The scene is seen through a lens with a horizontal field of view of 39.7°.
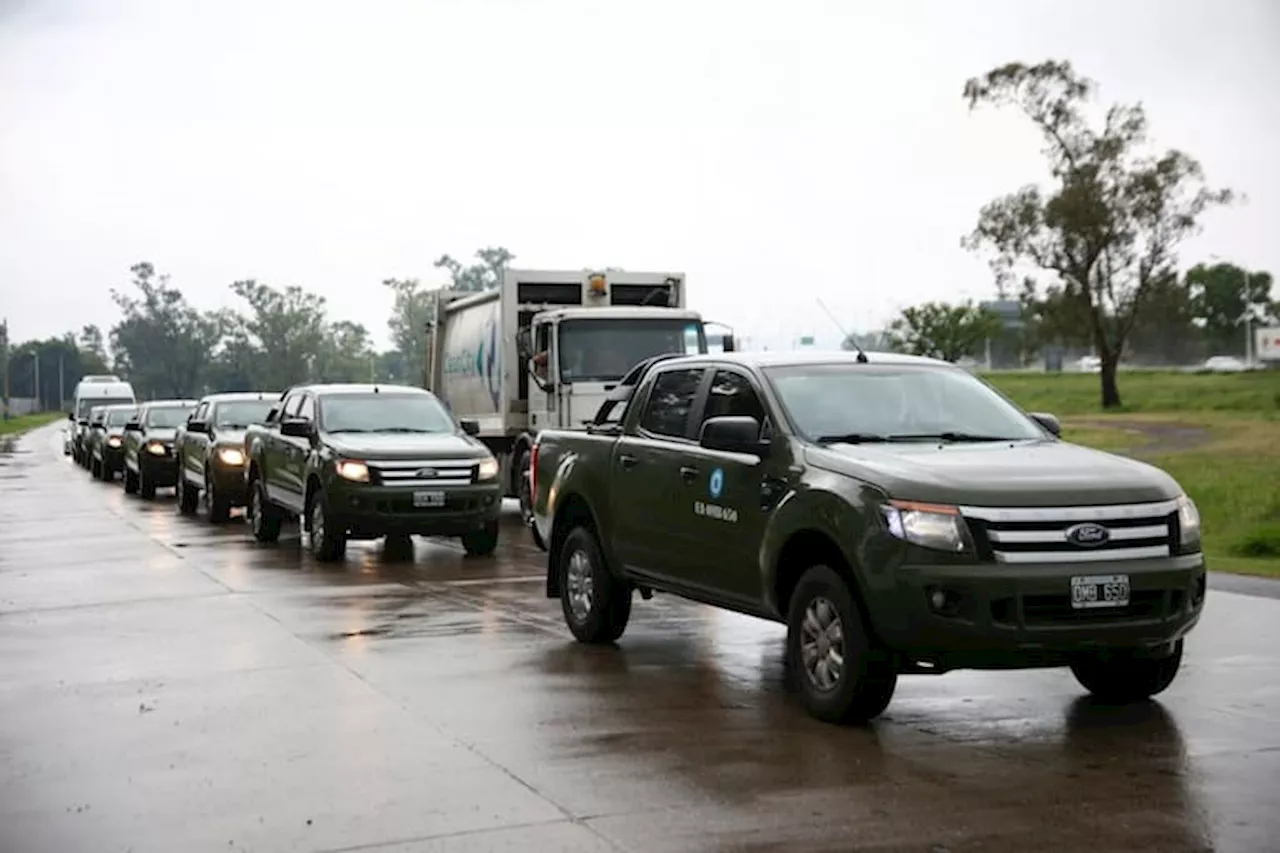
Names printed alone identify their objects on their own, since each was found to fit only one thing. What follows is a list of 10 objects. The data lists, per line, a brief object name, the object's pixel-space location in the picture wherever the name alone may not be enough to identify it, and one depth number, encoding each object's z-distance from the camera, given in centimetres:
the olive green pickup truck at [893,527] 816
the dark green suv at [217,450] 2417
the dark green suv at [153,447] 3112
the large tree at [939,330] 5388
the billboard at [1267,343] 11050
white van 5388
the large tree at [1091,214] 5953
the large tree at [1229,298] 12369
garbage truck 2302
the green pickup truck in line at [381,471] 1764
